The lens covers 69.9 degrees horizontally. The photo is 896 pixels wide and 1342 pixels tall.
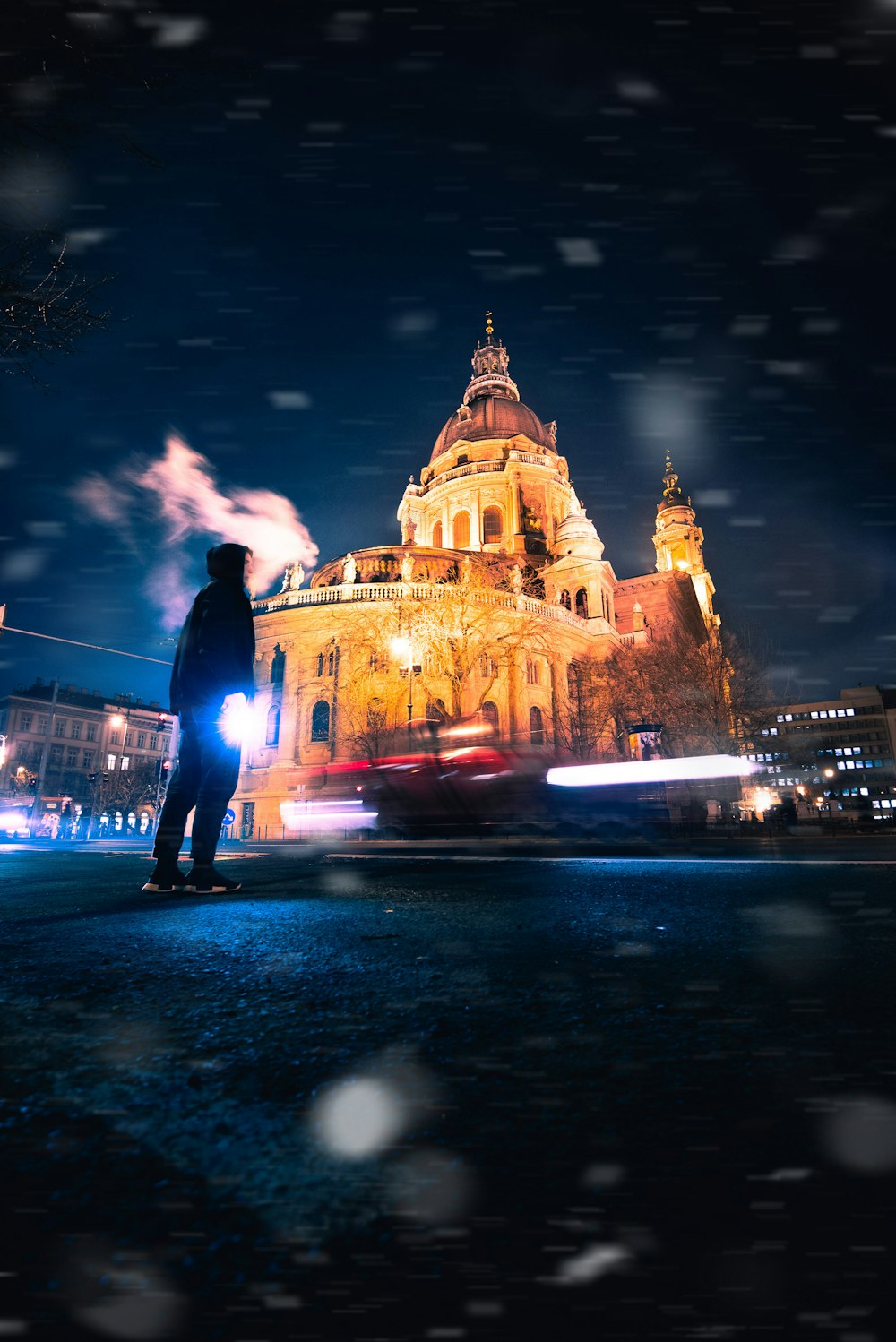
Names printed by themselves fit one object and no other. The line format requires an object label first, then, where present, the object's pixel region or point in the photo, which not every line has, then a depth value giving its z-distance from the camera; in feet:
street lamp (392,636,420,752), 102.58
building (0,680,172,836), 195.11
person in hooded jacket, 13.26
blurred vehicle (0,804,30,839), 110.42
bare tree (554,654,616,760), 129.29
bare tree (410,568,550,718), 98.99
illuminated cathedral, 112.37
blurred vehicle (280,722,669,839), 46.80
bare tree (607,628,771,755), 103.50
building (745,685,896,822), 335.67
